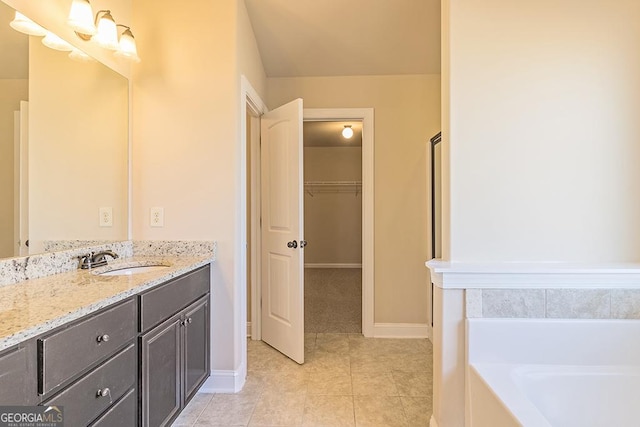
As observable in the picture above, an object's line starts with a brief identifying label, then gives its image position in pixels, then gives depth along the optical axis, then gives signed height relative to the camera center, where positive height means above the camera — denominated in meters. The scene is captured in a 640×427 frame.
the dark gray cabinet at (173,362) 1.42 -0.76
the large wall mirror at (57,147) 1.37 +0.37
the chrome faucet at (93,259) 1.65 -0.23
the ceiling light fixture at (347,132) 3.99 +1.10
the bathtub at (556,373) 1.30 -0.69
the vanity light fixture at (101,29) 1.61 +1.02
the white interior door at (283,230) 2.45 -0.11
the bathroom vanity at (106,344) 0.91 -0.47
